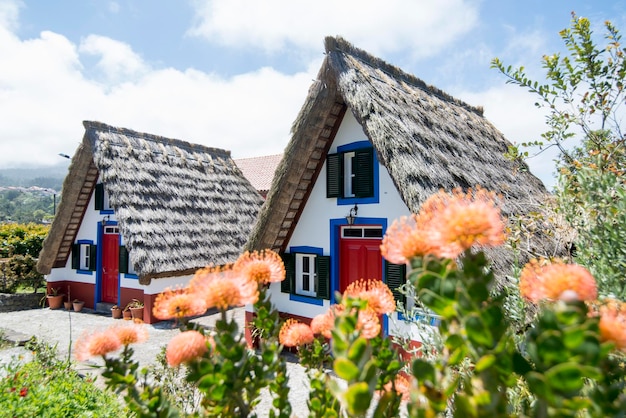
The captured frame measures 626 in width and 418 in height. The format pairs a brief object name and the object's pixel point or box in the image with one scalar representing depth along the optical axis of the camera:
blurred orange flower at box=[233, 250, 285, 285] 1.54
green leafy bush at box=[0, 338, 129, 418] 3.73
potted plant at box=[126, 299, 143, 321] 10.02
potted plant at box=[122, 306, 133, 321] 10.22
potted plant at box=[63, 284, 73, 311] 11.48
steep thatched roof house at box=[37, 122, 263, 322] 10.06
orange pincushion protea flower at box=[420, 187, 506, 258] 1.04
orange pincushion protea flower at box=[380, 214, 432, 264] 1.15
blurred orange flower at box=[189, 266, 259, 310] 1.33
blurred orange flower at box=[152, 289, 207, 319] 1.38
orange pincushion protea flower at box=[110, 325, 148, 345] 1.54
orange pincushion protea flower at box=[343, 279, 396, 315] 1.45
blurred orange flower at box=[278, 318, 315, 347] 1.74
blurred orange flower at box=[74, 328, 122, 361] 1.43
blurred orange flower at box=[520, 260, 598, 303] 0.96
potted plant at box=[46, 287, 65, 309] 12.01
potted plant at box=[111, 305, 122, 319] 10.55
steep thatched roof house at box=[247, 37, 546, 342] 6.13
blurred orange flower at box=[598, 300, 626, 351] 0.97
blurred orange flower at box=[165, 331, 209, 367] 1.29
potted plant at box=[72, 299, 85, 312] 11.72
